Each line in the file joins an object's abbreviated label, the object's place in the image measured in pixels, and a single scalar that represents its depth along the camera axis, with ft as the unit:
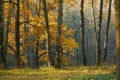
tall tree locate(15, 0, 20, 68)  83.51
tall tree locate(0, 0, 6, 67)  66.62
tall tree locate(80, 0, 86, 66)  96.63
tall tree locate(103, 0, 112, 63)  100.53
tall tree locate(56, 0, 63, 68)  70.59
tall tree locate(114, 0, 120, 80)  35.81
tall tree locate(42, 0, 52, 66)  72.66
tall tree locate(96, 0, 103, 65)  95.74
